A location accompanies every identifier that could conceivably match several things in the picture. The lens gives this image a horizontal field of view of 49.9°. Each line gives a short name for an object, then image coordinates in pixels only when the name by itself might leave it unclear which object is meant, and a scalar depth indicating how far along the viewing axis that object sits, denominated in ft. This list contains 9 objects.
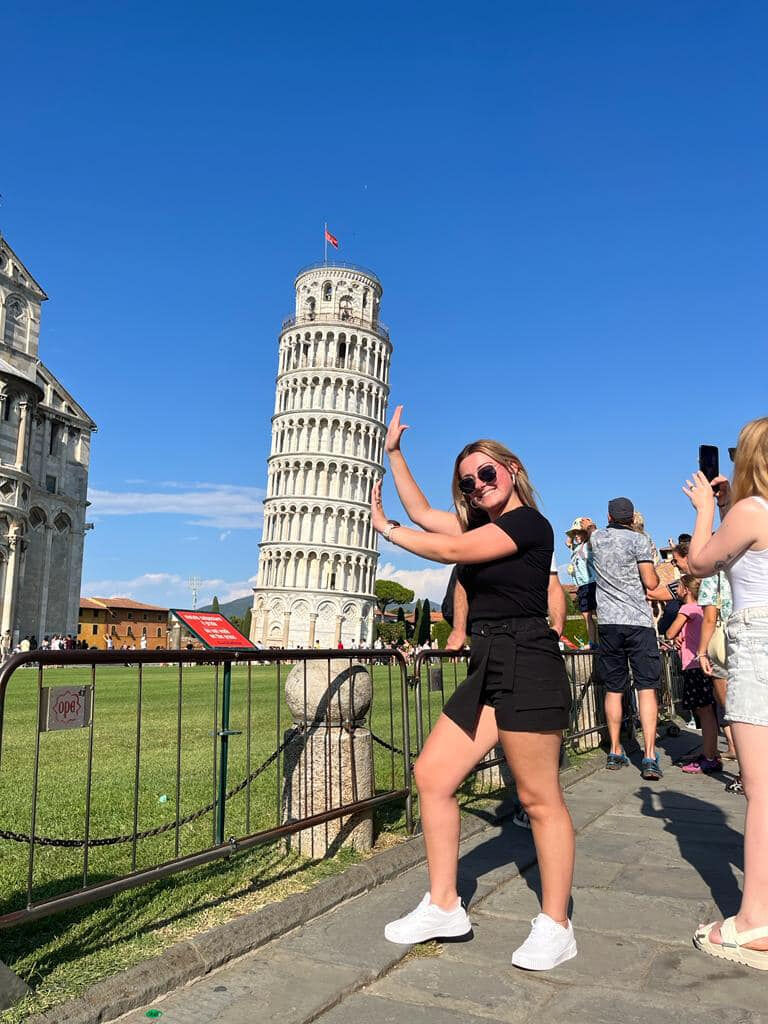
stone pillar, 15.42
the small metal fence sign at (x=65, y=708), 10.37
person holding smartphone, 10.72
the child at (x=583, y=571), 27.84
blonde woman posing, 10.76
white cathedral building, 152.76
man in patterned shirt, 23.88
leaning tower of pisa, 259.39
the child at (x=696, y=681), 25.02
